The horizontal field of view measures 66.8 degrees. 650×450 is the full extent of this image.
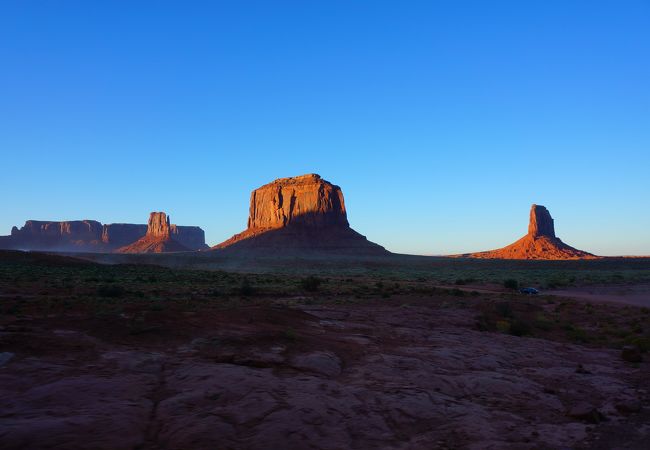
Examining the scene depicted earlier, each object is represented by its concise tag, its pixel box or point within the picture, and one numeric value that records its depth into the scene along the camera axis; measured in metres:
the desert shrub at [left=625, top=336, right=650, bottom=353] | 15.60
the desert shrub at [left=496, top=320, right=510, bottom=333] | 18.89
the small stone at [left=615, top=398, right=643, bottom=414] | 9.45
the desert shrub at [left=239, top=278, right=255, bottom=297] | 26.96
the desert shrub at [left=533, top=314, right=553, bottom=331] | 19.81
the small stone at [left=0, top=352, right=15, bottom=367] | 8.81
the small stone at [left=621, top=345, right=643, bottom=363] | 14.09
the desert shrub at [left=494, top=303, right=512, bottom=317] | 21.93
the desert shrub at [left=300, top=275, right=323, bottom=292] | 32.22
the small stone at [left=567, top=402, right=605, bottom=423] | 8.80
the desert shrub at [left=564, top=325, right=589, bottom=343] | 17.73
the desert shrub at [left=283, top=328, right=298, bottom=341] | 12.43
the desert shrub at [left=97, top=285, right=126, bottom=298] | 22.32
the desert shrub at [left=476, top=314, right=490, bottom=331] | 18.85
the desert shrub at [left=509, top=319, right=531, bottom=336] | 18.39
